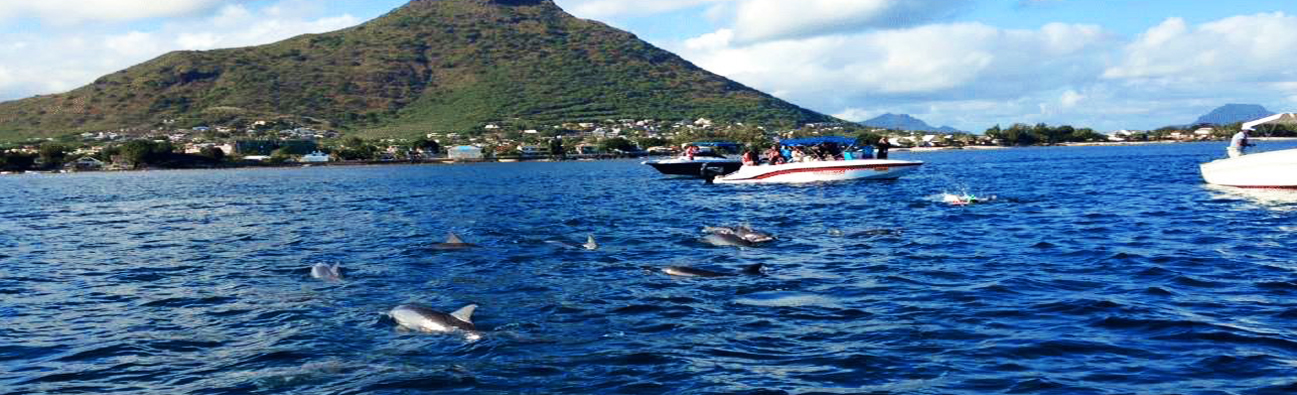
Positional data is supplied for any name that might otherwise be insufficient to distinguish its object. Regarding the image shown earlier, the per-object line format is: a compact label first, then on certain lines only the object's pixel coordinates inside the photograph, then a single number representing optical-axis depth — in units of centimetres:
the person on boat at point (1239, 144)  4009
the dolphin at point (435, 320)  1371
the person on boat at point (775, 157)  5659
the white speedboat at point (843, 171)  5234
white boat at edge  3541
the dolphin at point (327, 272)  1983
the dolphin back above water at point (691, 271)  1853
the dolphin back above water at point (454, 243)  2520
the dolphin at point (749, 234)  2423
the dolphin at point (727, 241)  2381
